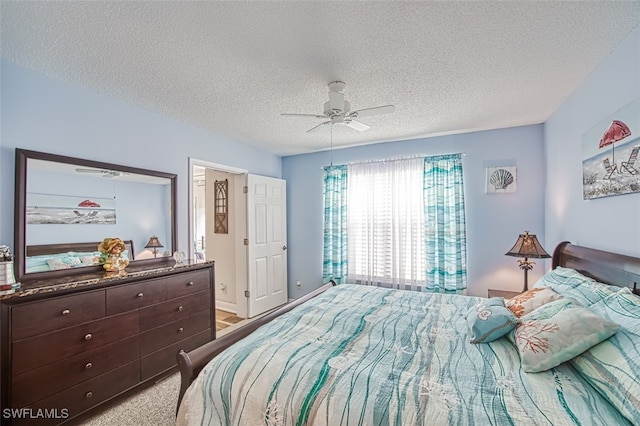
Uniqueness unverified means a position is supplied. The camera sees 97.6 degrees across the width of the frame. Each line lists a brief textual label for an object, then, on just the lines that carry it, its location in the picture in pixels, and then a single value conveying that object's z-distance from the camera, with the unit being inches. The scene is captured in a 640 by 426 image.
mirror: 81.0
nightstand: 119.6
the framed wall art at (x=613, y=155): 65.7
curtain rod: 147.6
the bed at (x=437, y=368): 42.2
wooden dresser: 67.0
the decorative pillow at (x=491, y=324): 63.0
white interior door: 162.2
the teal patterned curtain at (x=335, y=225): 169.9
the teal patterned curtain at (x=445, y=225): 142.9
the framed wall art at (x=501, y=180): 135.9
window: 145.1
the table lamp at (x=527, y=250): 107.7
